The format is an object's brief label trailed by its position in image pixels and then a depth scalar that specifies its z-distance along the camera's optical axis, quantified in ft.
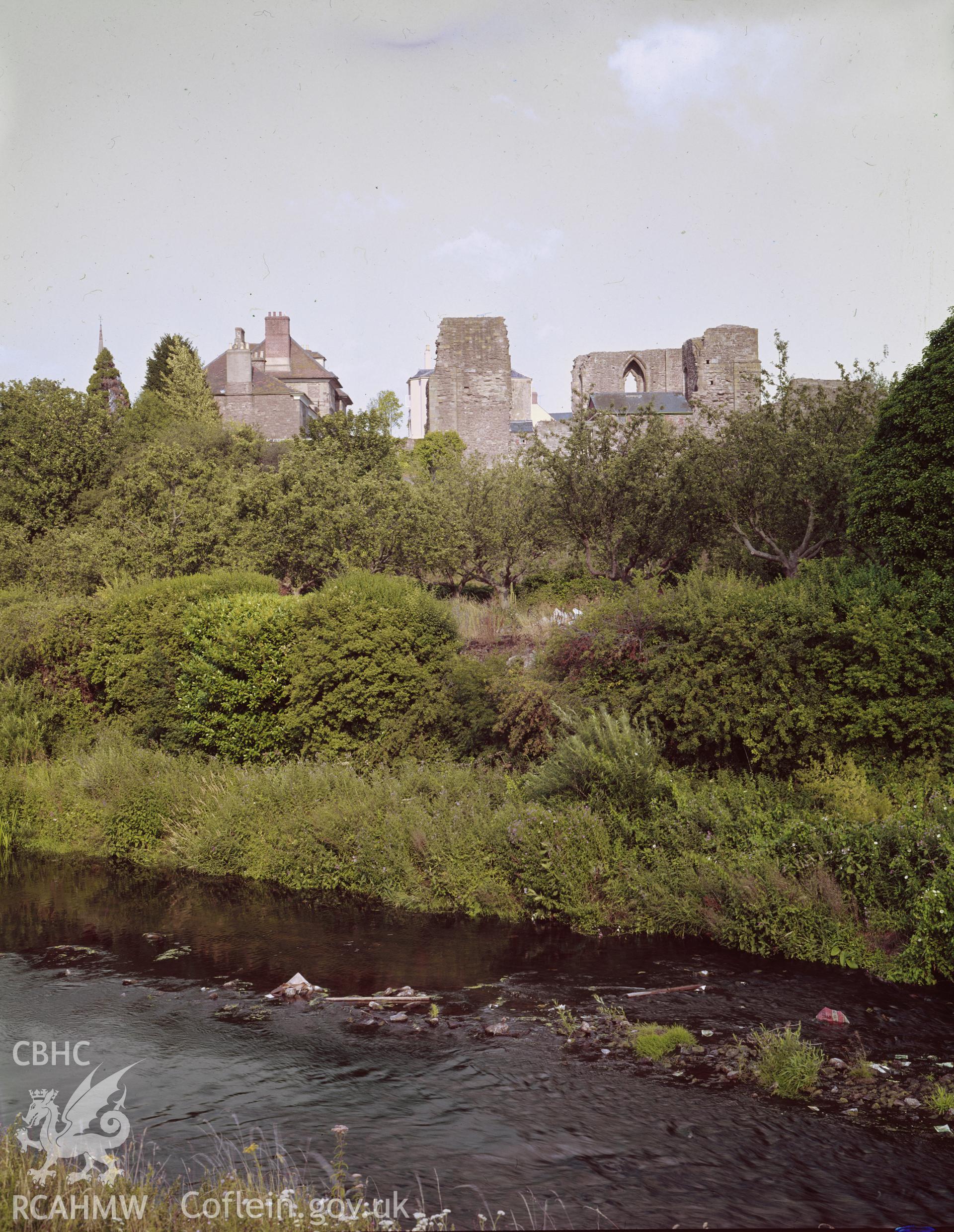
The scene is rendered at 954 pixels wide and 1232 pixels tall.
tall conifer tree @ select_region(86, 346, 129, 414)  185.99
